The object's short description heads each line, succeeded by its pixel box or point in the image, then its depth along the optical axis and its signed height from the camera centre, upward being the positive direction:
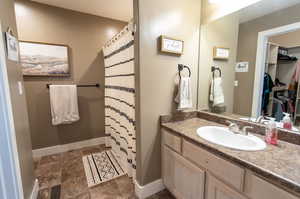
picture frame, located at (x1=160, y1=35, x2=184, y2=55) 1.46 +0.39
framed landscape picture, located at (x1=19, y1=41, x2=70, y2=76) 2.21 +0.39
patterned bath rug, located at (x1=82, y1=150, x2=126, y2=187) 1.88 -1.28
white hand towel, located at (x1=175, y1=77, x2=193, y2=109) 1.57 -0.14
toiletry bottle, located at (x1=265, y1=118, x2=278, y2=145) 1.08 -0.41
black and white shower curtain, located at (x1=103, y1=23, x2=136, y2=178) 1.67 -0.22
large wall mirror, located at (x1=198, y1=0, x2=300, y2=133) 1.18 +0.20
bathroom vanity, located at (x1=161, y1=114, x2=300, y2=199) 0.74 -0.57
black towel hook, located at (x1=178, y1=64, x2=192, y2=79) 1.63 +0.17
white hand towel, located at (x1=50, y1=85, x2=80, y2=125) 2.38 -0.38
